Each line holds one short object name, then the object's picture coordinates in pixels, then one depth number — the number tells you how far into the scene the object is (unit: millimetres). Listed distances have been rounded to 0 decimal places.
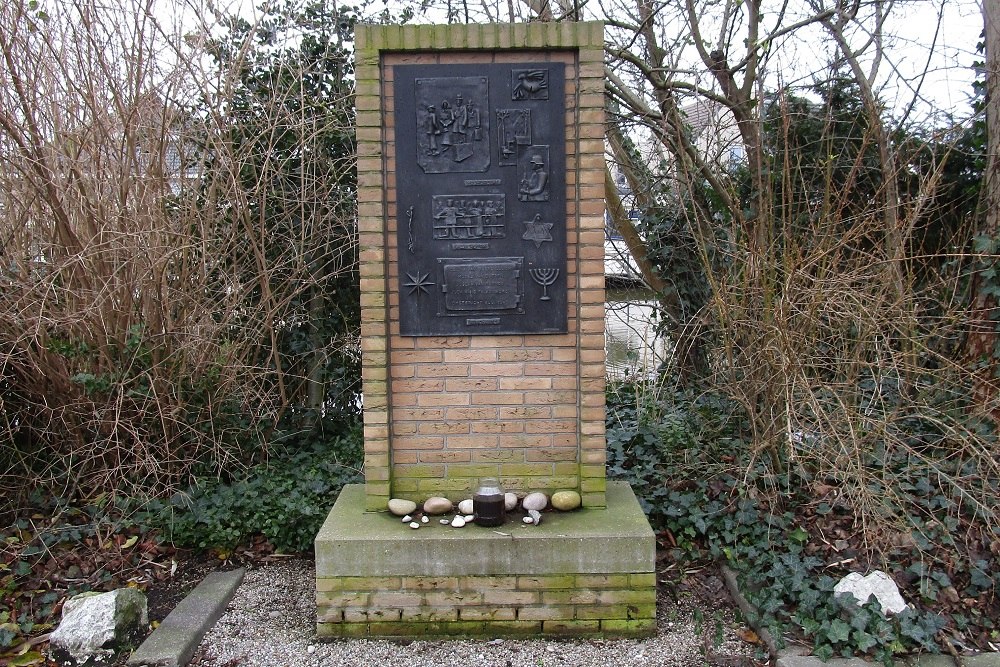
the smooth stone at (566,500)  3828
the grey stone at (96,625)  3357
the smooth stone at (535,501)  3818
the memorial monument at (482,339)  3553
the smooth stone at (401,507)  3807
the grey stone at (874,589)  3461
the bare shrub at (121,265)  4367
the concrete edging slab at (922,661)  3229
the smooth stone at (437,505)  3805
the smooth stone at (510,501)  3816
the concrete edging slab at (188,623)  3350
